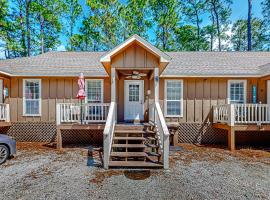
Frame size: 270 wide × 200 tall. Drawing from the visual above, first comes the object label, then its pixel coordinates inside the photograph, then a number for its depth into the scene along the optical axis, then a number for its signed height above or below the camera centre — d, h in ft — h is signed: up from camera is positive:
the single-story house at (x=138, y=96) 29.37 +0.40
